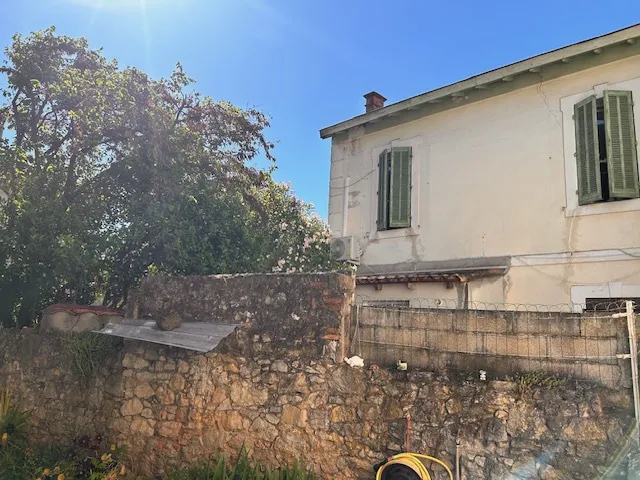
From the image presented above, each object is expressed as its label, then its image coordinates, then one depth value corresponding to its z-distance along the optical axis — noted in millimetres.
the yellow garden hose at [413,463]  3977
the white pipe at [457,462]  3986
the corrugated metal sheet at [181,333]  5098
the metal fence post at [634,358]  3507
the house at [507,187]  7445
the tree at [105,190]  7312
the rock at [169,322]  5539
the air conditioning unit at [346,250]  10250
